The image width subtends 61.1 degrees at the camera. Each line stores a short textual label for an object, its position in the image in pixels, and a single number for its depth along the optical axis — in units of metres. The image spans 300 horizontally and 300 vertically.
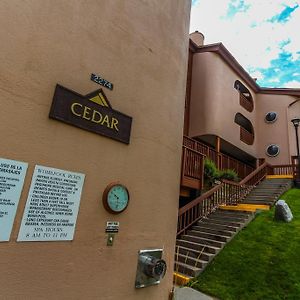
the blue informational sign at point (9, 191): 1.88
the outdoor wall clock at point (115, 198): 2.44
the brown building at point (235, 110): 14.42
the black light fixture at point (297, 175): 12.90
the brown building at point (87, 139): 2.01
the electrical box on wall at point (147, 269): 2.60
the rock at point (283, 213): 8.12
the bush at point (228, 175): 12.51
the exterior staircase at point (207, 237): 6.15
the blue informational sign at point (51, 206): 2.01
